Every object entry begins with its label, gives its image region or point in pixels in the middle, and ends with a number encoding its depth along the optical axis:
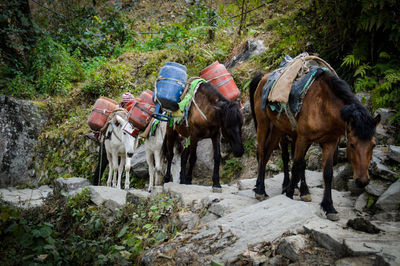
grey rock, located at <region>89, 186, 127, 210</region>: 6.60
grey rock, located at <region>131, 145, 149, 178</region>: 9.71
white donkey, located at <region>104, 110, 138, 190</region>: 9.09
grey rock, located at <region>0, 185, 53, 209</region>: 8.45
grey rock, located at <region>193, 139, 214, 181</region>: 8.91
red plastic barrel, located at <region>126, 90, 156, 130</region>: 8.43
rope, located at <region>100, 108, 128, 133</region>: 9.70
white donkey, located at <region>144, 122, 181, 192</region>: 8.53
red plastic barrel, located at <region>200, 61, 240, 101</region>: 7.23
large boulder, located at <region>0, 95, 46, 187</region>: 12.78
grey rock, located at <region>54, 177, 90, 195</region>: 8.53
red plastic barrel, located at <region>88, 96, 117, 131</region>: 9.89
